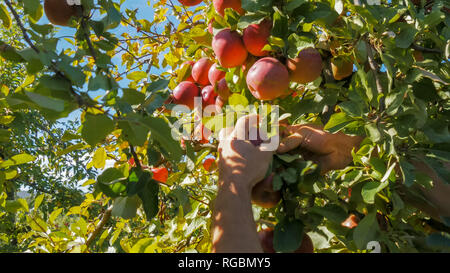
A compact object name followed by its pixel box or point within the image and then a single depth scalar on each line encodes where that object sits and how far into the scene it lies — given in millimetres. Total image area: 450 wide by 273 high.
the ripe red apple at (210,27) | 1224
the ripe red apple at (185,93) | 1287
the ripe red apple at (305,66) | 1028
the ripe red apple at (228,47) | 1060
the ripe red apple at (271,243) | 954
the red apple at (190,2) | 1337
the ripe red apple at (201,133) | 1229
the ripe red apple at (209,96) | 1285
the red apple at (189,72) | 1391
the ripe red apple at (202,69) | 1305
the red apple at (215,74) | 1222
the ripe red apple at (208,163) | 1491
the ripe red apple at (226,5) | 1066
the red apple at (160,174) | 1373
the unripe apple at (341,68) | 1126
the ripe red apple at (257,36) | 1034
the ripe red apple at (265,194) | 927
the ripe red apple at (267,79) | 982
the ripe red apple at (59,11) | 893
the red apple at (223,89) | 1187
